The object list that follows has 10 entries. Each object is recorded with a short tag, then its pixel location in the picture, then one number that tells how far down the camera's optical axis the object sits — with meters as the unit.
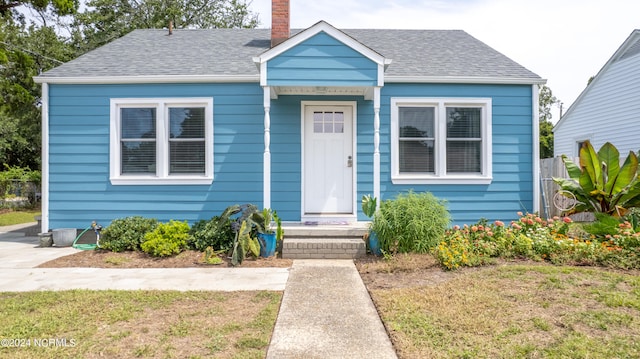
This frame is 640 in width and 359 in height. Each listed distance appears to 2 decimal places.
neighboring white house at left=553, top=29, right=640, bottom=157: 11.15
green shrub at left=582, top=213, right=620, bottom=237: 5.41
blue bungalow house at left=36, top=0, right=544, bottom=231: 6.87
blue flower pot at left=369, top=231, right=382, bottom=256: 5.57
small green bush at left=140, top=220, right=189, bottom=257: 5.61
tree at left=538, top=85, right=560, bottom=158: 37.85
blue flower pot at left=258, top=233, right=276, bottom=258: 5.64
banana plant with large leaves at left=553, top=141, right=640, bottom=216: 5.93
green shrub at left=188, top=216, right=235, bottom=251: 5.80
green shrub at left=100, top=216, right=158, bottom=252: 5.97
